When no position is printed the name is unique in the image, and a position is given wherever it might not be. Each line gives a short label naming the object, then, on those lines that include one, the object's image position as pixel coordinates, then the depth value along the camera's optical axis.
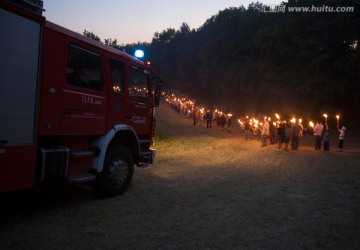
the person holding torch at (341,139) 19.17
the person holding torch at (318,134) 19.34
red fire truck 4.80
